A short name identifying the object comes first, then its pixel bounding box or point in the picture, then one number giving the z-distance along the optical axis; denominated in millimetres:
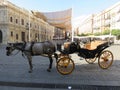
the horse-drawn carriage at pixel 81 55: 3377
